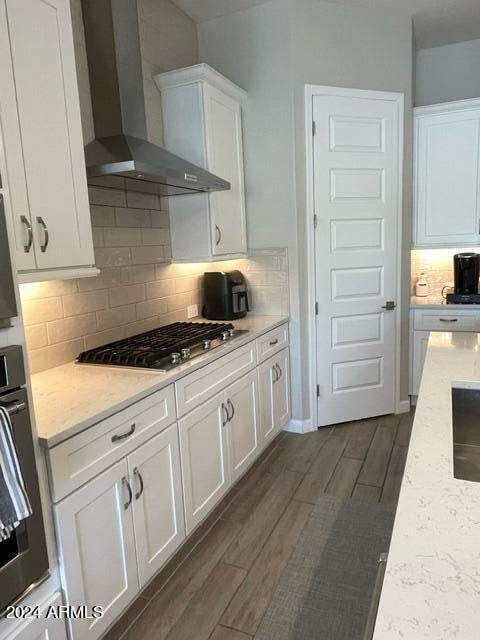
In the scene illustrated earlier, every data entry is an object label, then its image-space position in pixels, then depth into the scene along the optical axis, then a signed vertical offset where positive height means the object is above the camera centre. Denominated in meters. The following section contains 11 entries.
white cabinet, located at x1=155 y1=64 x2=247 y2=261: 2.74 +0.69
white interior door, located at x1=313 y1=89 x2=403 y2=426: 3.21 -0.01
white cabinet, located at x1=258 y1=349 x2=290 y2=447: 2.90 -0.98
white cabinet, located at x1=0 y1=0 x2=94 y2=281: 1.53 +0.44
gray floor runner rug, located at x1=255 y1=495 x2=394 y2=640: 1.73 -1.43
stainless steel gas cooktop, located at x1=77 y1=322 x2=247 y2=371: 2.06 -0.45
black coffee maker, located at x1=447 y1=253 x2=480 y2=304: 3.63 -0.29
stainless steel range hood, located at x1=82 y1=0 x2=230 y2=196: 2.19 +0.84
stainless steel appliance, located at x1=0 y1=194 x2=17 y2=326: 1.17 -0.05
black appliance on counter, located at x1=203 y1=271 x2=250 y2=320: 3.14 -0.30
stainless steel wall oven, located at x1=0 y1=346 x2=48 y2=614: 1.19 -0.72
